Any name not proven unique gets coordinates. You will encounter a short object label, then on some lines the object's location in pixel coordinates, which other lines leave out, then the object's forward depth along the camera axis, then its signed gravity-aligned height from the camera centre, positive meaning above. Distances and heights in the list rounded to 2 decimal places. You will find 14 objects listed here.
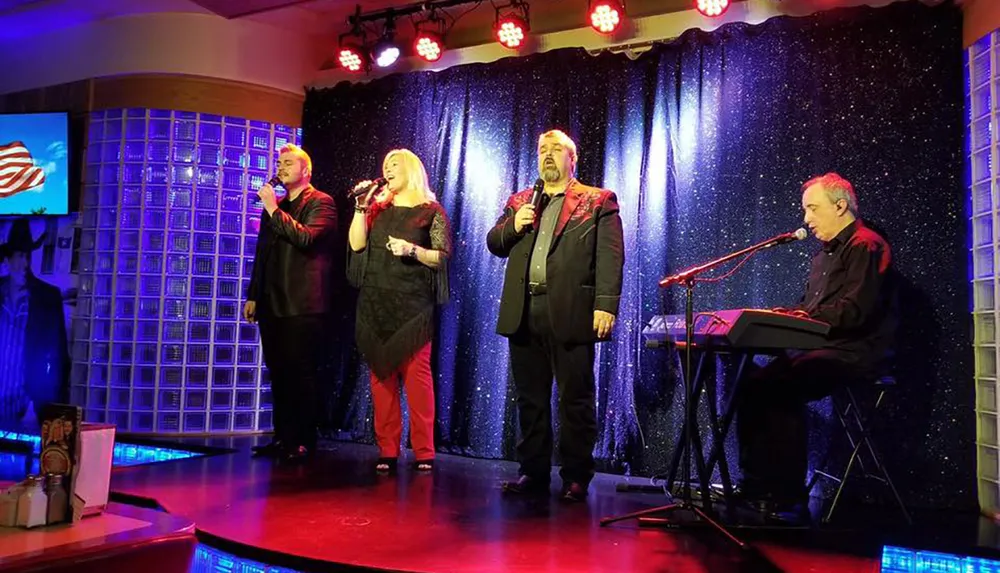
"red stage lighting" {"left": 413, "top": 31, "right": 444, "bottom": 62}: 5.02 +1.94
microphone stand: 2.78 -0.25
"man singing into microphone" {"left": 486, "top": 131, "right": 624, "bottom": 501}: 3.33 +0.20
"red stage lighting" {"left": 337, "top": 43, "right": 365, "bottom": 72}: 5.25 +1.94
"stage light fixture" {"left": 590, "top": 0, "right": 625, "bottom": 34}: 4.38 +1.90
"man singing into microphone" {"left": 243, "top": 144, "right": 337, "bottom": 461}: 4.26 +0.22
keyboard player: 3.19 -0.05
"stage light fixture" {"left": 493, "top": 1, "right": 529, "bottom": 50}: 4.71 +1.93
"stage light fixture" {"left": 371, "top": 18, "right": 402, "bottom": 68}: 5.13 +1.96
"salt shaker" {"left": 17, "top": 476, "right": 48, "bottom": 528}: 1.51 -0.34
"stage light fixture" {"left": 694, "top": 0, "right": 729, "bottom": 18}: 4.09 +1.82
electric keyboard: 2.80 +0.07
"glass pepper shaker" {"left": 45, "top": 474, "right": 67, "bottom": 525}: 1.54 -0.33
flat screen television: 5.55 +1.24
